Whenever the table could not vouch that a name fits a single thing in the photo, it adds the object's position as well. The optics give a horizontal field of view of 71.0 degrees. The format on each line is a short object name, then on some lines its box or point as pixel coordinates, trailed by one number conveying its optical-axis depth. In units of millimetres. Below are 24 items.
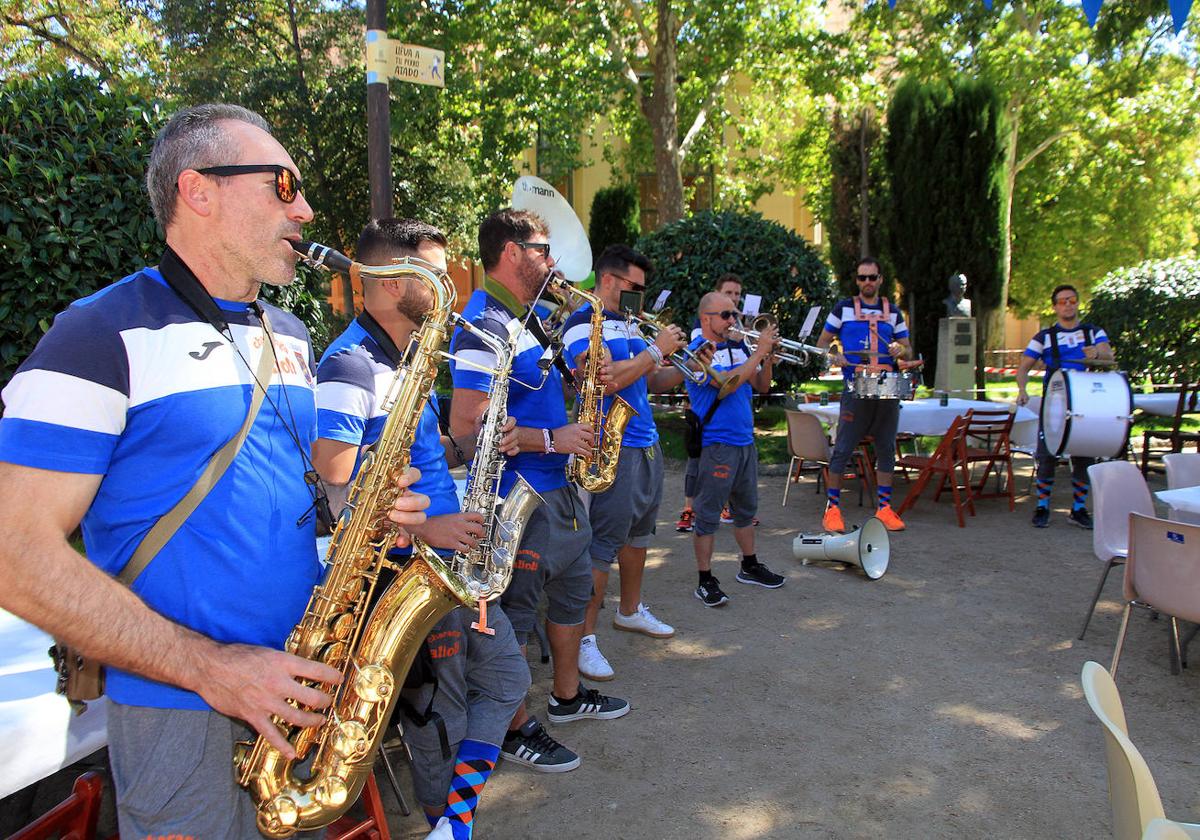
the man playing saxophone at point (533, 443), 3496
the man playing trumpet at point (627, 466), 4555
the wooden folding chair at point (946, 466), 7855
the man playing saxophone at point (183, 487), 1442
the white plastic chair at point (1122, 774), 1894
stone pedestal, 12227
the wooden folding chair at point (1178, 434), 8820
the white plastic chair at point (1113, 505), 4922
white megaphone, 6219
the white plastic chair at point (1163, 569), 3926
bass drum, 7242
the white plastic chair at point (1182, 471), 5355
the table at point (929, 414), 8578
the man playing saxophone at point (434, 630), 2576
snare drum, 7355
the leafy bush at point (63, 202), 4715
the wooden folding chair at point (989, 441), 8031
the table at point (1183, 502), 4559
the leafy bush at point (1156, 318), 11336
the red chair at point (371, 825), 2802
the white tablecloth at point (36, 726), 2133
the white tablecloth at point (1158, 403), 9867
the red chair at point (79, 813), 2557
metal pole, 6707
